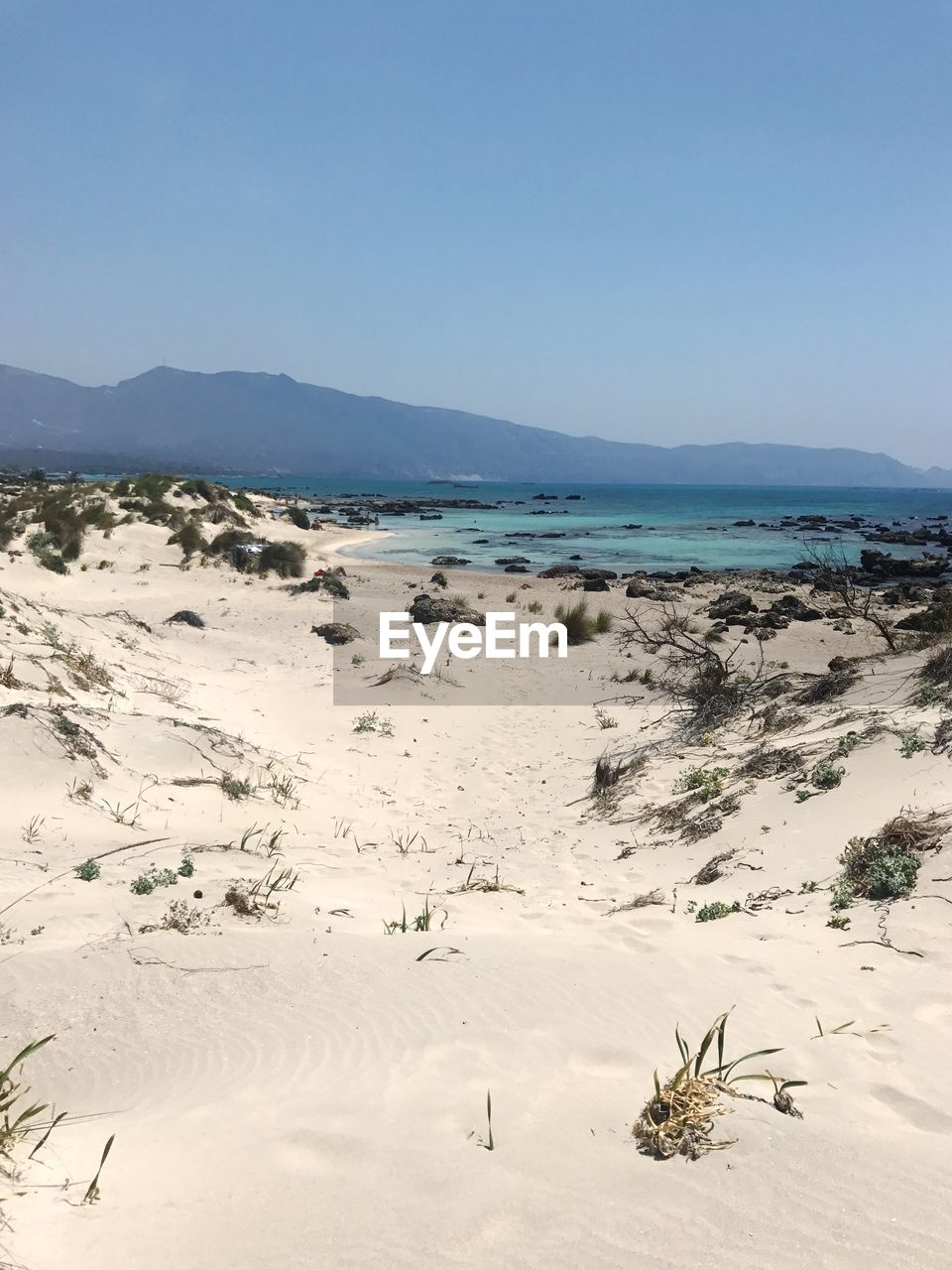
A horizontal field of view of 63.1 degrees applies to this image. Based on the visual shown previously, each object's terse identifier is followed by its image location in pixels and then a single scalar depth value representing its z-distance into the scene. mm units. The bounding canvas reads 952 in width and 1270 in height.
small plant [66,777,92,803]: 6105
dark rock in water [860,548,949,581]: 29562
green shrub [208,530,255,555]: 23695
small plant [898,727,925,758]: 6398
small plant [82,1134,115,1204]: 2154
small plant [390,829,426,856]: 6566
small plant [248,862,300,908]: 4578
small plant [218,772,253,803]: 7102
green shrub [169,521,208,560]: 23706
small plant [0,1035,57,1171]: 2273
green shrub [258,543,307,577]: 22734
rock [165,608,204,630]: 15555
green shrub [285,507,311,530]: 37781
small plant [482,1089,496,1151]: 2412
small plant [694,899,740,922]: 4816
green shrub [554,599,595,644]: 16203
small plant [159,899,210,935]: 4023
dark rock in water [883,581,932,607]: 22586
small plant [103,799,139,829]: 6008
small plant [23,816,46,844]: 5262
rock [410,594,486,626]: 17125
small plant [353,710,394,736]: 10429
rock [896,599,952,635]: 9828
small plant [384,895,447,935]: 4297
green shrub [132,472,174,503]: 29500
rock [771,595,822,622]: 19375
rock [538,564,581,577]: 28153
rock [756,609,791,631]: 17609
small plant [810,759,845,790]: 6418
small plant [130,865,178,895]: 4504
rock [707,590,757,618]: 19531
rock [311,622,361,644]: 15477
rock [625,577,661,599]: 22428
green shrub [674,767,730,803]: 7168
